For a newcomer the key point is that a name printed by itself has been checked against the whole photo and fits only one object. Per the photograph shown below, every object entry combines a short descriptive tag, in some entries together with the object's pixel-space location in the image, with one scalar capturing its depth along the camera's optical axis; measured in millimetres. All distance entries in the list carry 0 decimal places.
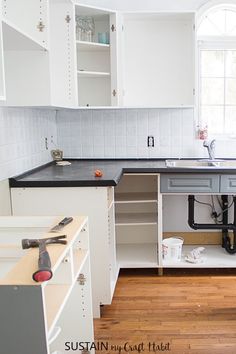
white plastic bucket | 3092
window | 3410
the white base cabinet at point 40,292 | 979
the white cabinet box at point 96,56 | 3022
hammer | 994
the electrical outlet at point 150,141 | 3475
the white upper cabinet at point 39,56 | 2066
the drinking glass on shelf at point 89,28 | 3072
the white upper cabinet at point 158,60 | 3141
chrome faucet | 3264
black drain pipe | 3260
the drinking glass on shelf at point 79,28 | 2998
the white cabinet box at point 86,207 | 2324
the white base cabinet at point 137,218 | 3150
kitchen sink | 3308
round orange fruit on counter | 2446
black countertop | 2312
